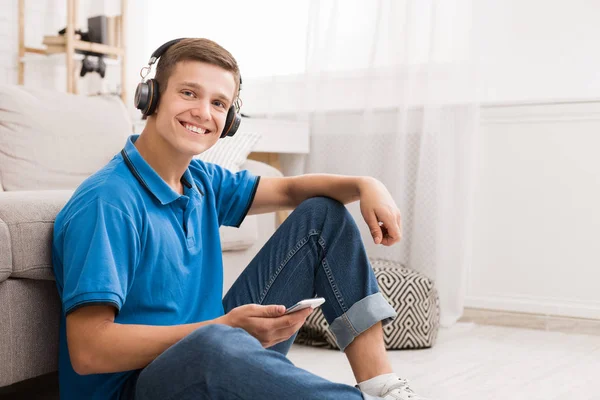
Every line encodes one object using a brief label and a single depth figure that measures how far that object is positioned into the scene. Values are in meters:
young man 0.96
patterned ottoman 2.26
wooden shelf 3.47
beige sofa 1.24
